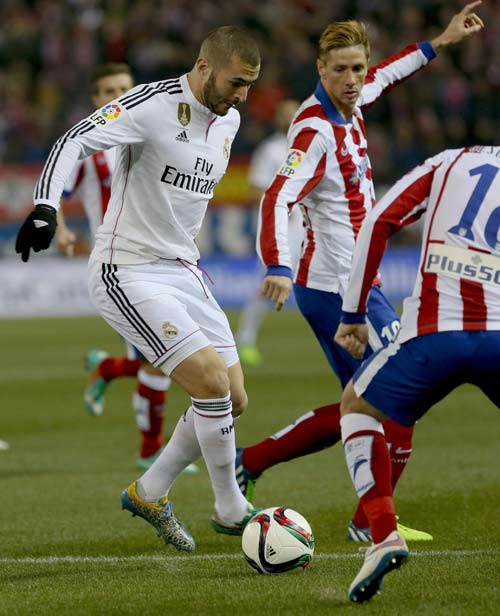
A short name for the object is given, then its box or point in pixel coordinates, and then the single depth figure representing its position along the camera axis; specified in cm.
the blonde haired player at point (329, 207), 1191
